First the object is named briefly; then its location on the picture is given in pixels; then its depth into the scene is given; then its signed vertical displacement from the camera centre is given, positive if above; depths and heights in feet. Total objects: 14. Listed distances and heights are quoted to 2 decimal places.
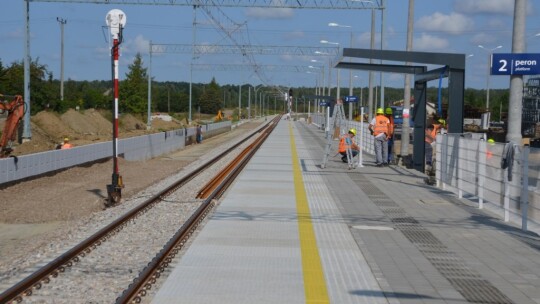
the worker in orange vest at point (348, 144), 79.56 -4.76
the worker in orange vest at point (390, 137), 82.01 -3.92
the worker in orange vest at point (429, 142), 77.00 -4.04
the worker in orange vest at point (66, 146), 83.71 -6.23
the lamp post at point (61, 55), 229.25 +11.03
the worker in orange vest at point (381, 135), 79.15 -3.54
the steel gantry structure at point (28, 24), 111.24 +9.82
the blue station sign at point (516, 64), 41.37 +2.33
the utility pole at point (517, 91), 41.01 +0.83
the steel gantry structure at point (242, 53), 182.00 +11.43
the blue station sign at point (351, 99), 120.86 +0.25
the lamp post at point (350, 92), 164.73 +1.78
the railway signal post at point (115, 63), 53.67 +2.13
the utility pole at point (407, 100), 85.97 +0.27
